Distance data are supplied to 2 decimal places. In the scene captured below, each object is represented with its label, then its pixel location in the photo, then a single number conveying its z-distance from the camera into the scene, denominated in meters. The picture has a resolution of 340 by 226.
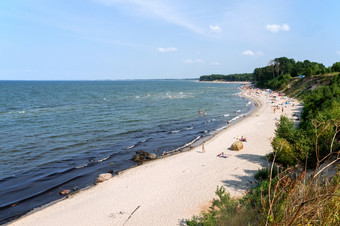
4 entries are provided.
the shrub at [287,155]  15.48
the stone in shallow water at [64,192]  16.86
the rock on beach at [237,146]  23.25
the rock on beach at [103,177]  18.16
